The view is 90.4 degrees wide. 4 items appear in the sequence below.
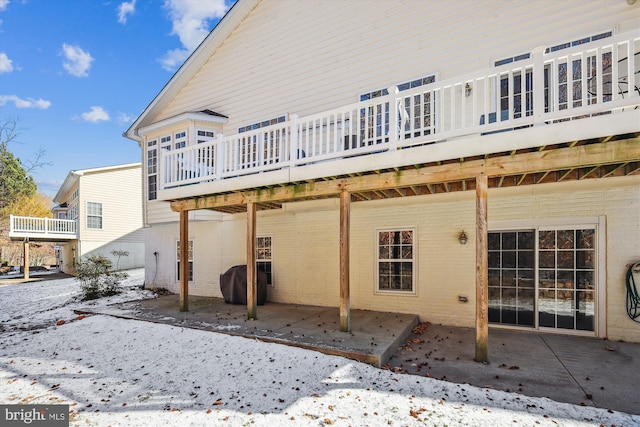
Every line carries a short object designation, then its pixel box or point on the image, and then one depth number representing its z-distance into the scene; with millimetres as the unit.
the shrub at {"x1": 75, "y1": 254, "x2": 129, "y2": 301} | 11000
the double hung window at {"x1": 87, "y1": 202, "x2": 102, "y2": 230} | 21125
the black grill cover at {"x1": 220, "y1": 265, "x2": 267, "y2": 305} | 9195
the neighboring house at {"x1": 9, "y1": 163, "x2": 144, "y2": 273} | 20531
